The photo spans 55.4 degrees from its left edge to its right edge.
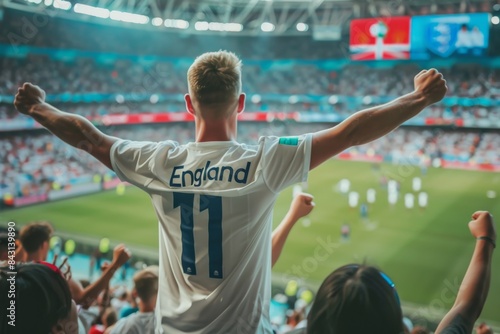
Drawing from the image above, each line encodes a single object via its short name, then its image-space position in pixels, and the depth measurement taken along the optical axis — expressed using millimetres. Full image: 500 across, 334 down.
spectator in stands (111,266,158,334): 1835
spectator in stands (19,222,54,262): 2578
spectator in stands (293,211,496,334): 1144
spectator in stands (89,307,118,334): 3689
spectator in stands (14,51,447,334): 1438
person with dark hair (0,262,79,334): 1377
